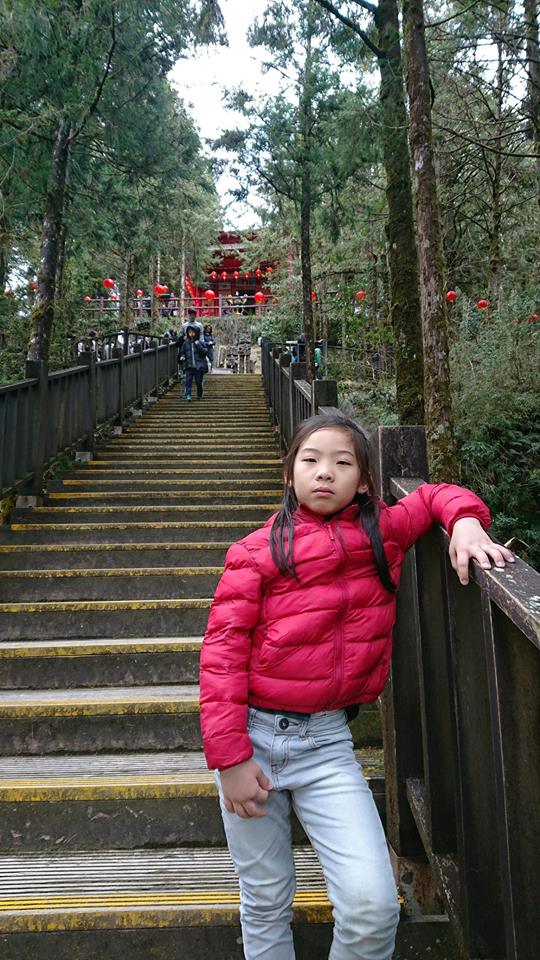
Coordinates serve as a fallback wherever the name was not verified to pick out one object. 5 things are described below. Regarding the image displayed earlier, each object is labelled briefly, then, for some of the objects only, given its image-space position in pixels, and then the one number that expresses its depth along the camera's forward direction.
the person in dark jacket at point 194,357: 12.91
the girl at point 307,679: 1.39
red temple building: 34.69
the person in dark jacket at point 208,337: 15.30
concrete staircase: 1.85
